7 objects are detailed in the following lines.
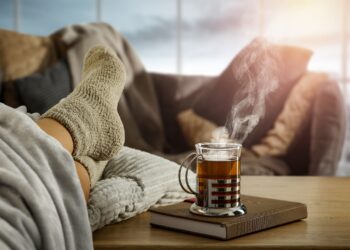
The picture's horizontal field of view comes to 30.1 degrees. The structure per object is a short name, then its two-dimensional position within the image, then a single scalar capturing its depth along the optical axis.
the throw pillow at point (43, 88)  2.51
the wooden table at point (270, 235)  0.96
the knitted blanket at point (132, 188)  1.09
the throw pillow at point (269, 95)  2.63
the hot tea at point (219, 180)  1.05
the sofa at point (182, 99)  2.54
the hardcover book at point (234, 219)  0.99
